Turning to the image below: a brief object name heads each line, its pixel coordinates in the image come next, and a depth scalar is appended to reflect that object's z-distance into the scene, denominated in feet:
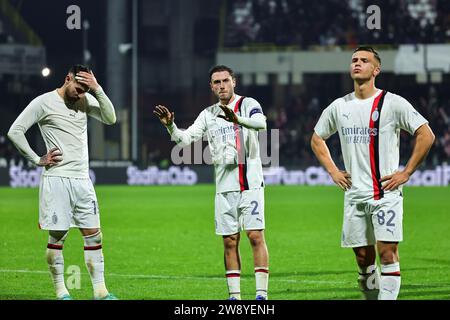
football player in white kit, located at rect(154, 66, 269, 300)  59.21
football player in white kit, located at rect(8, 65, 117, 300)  61.11
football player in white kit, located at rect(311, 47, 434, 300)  52.47
